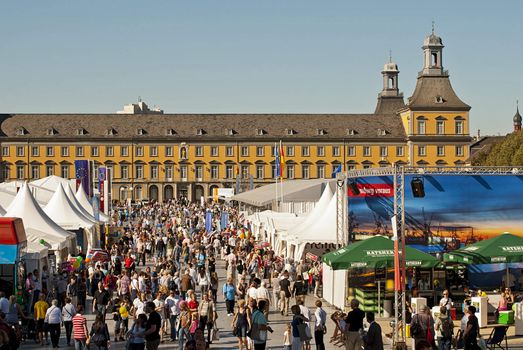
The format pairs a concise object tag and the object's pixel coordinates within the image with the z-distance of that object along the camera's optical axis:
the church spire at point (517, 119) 144.75
